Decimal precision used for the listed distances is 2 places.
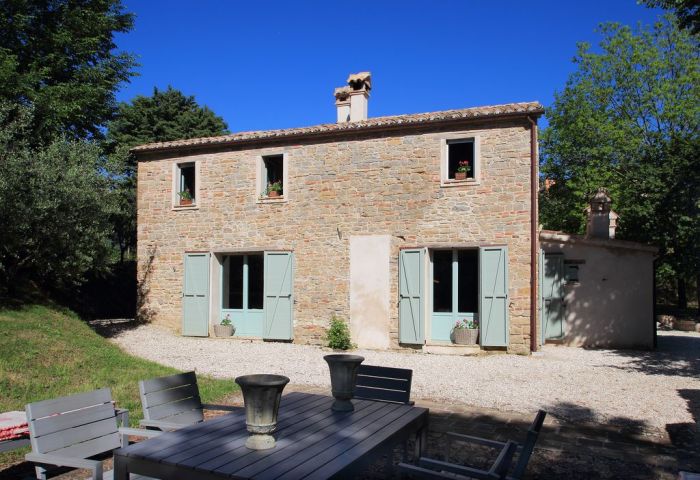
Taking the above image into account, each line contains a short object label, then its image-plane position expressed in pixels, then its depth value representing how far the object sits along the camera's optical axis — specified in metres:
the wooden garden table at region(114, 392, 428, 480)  2.30
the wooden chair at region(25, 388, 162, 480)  2.79
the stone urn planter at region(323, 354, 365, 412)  3.27
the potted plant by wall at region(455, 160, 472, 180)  10.57
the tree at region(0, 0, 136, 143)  12.93
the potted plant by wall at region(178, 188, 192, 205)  12.83
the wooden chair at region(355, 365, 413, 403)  4.18
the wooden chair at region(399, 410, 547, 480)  2.73
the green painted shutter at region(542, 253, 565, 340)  11.28
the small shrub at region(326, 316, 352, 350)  10.82
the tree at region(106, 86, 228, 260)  20.00
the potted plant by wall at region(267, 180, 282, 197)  12.01
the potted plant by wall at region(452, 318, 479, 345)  10.29
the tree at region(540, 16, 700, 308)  16.20
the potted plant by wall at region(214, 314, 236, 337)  12.05
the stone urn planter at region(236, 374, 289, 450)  2.46
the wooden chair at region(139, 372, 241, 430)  3.43
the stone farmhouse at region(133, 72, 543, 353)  10.14
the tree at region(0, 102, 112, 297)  9.14
